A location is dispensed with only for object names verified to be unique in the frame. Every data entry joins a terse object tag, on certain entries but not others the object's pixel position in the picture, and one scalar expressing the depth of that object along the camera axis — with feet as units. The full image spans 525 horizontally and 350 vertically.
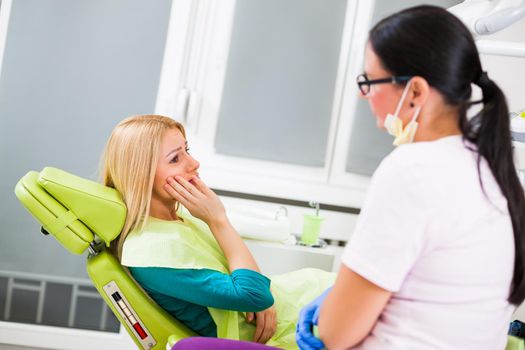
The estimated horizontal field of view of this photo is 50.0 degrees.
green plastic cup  7.56
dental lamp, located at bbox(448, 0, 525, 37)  5.53
